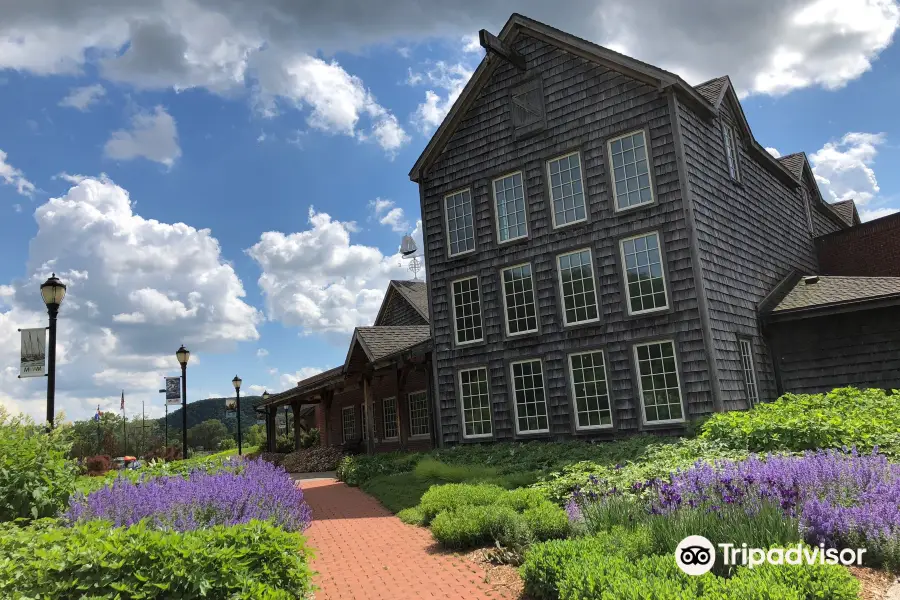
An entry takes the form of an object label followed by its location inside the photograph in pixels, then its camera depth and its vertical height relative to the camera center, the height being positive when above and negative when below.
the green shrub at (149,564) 4.75 -1.00
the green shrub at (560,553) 5.63 -1.39
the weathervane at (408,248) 31.56 +8.27
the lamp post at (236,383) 29.86 +2.13
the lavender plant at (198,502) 6.97 -0.81
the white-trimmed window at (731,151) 17.56 +6.69
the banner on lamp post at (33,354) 11.31 +1.62
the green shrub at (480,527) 7.74 -1.48
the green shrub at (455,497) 9.31 -1.29
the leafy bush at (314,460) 23.84 -1.43
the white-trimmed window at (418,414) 23.42 +0.03
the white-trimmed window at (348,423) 28.28 -0.15
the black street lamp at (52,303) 11.27 +2.57
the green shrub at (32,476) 8.03 -0.41
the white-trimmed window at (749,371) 15.35 +0.41
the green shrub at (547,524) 7.51 -1.42
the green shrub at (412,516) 10.07 -1.65
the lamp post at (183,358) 21.62 +2.55
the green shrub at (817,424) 9.41 -0.66
